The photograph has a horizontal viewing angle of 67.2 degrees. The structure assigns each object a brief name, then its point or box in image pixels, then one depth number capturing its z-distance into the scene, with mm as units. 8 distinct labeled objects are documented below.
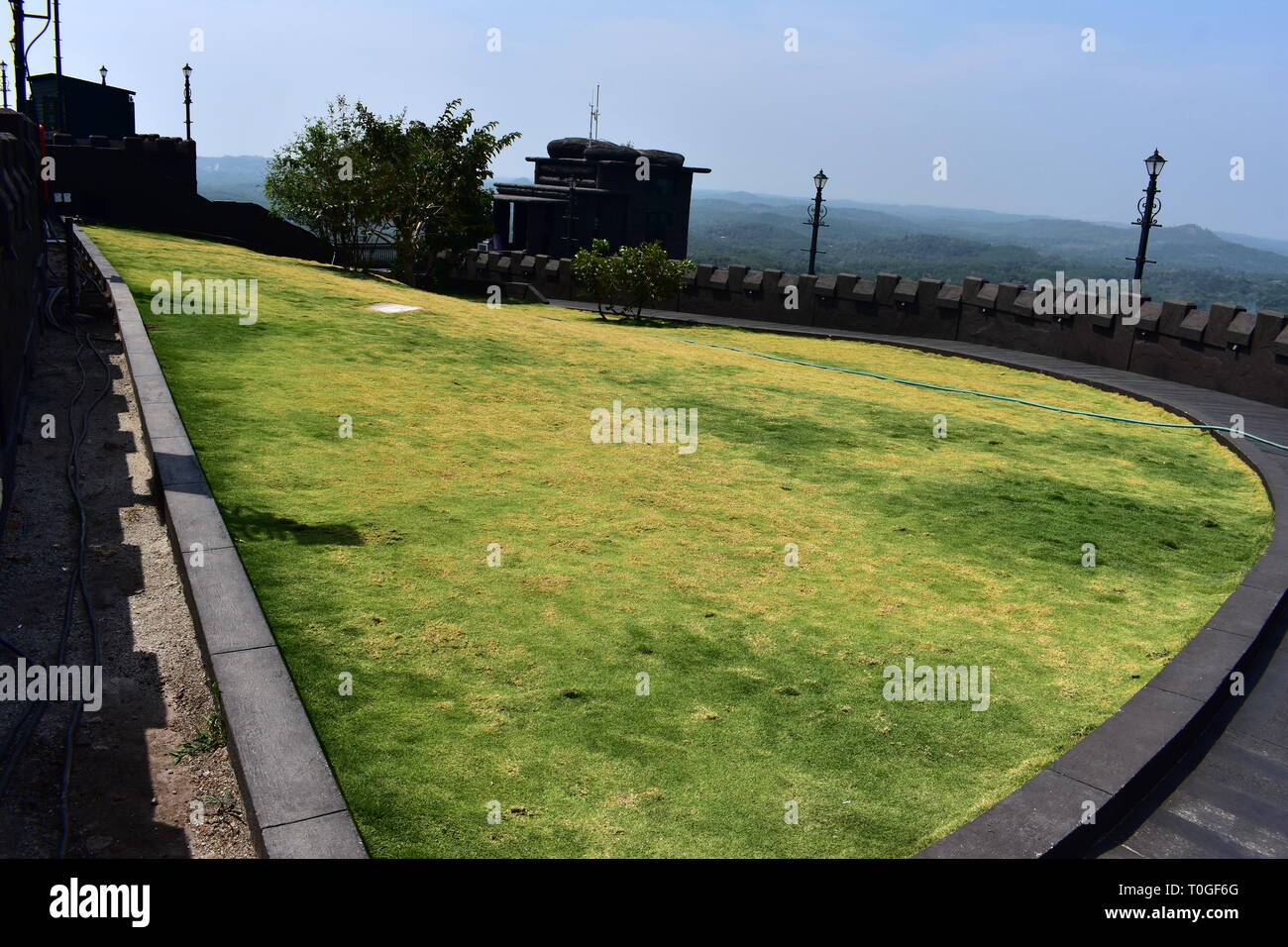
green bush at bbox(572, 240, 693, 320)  24406
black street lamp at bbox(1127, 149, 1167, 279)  25984
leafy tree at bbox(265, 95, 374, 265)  30625
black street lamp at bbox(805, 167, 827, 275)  32500
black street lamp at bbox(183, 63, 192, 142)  49500
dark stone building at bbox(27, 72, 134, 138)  49531
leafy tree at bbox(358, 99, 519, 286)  30125
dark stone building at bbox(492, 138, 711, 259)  61250
